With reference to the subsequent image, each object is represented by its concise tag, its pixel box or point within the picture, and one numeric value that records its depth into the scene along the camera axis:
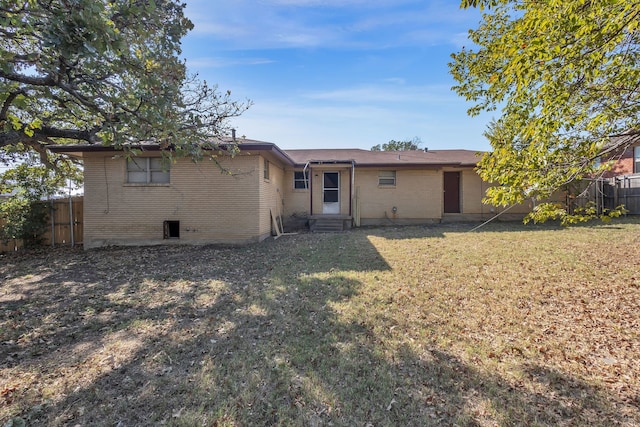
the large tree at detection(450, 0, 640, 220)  3.34
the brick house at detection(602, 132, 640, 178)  16.46
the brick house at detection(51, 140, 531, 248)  10.38
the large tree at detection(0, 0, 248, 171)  3.38
